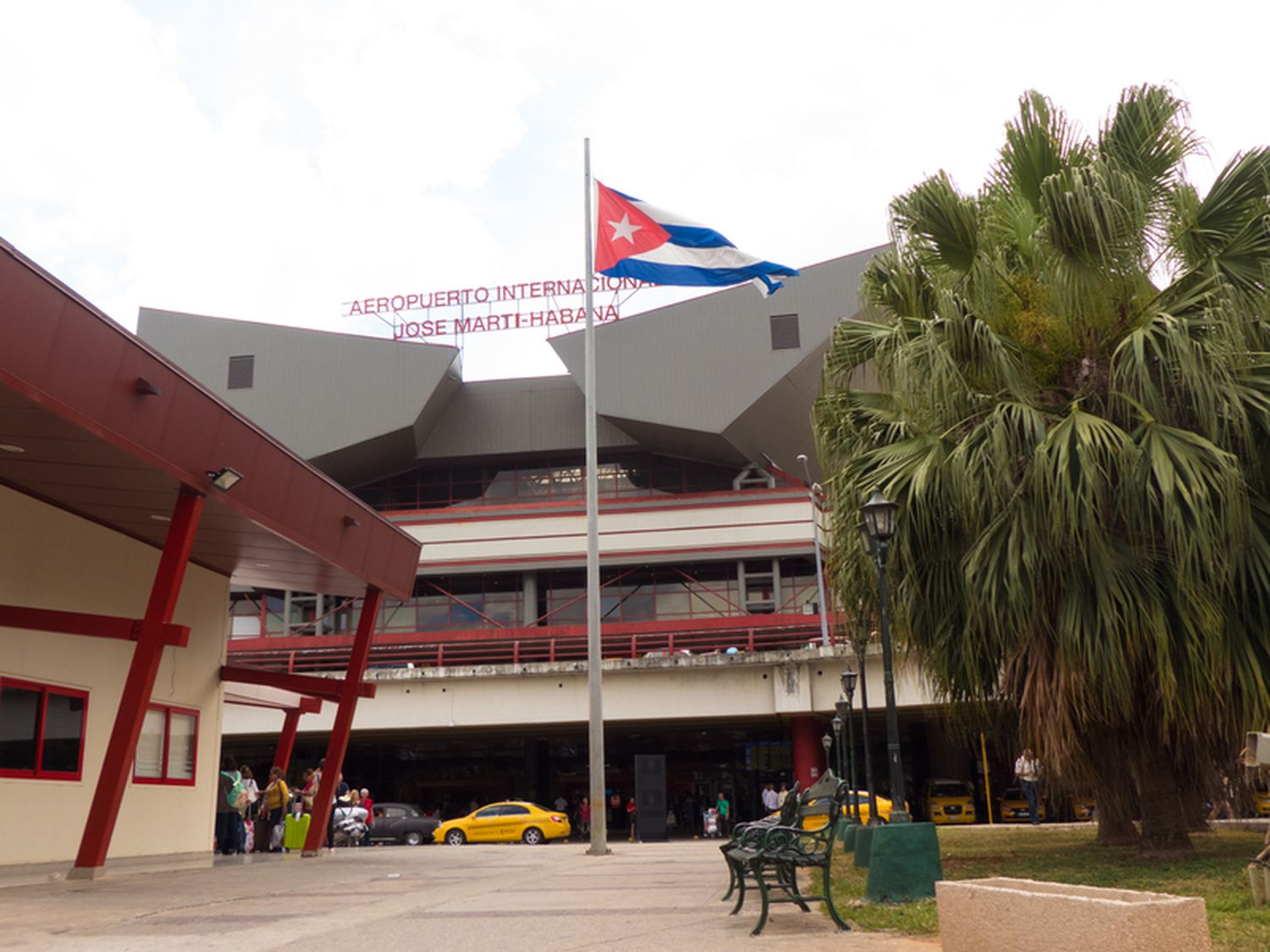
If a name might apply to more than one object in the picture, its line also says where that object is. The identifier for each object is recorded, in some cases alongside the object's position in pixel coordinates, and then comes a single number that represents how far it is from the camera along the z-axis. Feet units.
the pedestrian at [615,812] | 153.89
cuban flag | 74.69
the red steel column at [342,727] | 68.08
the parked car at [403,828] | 117.50
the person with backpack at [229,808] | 71.31
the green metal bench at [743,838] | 31.84
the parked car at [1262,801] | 110.99
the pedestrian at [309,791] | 81.25
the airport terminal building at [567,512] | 151.02
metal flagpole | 69.62
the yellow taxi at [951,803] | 126.93
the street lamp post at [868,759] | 43.27
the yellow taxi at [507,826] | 113.50
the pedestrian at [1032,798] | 112.11
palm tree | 40.68
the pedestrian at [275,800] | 76.28
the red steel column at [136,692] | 44.75
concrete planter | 17.34
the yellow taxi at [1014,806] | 126.00
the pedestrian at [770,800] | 131.85
